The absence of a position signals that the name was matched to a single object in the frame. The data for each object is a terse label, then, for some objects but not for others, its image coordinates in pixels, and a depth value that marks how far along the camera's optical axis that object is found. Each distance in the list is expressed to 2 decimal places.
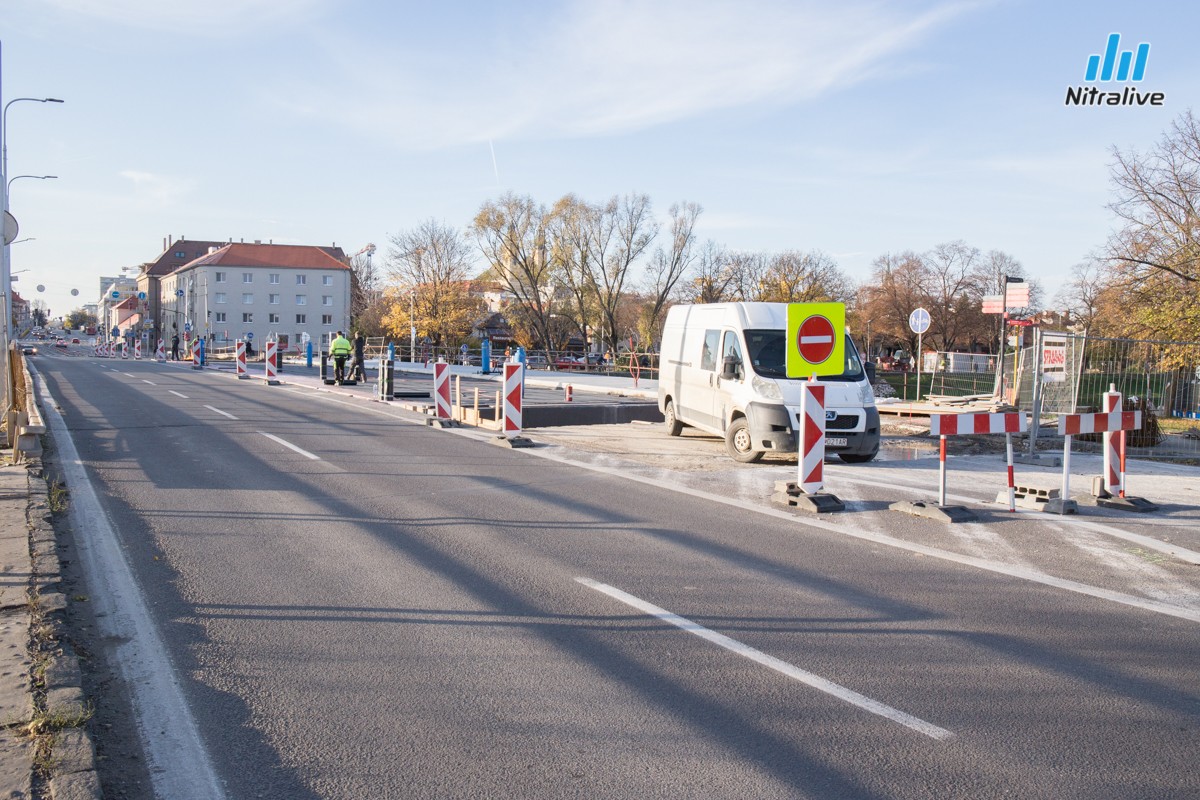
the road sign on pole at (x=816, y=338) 9.90
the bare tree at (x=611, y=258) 66.31
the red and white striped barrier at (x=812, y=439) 9.93
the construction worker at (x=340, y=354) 28.80
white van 12.84
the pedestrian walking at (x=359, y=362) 30.14
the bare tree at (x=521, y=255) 65.06
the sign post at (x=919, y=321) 29.73
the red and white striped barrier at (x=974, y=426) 9.48
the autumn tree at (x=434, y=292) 67.44
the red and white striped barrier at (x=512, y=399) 15.02
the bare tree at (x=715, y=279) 69.69
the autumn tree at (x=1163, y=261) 25.28
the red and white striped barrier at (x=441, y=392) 17.83
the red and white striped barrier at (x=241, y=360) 33.11
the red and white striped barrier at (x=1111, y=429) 9.70
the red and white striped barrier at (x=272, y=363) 29.98
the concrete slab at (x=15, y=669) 3.96
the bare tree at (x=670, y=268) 67.12
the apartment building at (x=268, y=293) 104.44
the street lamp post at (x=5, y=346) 11.89
